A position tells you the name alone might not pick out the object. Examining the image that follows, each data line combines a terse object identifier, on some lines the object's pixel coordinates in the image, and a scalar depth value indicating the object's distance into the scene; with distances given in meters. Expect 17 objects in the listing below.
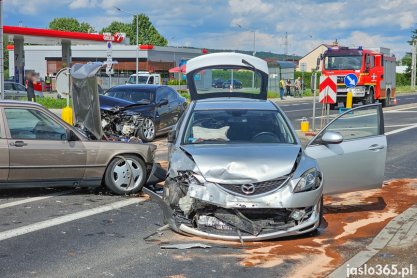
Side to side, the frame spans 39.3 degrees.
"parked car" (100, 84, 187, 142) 14.79
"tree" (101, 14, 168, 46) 120.88
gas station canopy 37.16
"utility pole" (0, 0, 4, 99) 17.63
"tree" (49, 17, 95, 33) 126.56
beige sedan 8.12
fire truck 31.41
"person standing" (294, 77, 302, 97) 52.31
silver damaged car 6.04
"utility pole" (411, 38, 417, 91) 74.79
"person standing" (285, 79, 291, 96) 51.22
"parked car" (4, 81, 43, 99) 30.83
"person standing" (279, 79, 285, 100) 45.97
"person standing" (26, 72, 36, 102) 21.39
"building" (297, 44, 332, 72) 117.62
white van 40.66
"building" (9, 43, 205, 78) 67.75
